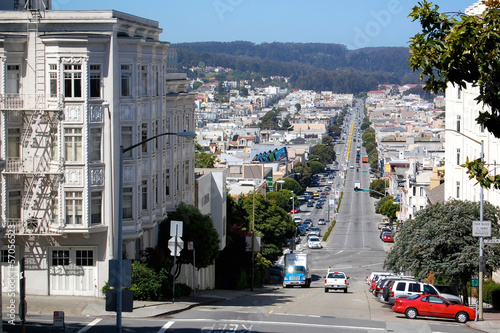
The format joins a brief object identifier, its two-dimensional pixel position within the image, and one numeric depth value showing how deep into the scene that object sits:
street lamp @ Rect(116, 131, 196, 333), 20.94
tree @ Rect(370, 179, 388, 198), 178.21
